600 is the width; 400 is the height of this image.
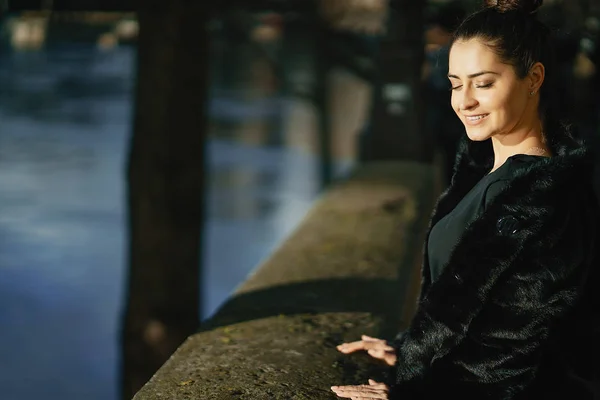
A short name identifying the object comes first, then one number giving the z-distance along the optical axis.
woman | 2.23
